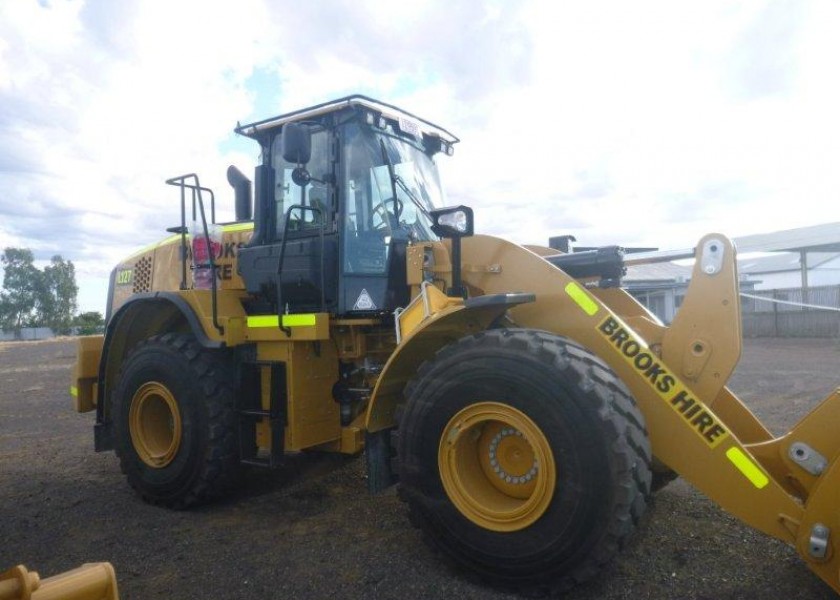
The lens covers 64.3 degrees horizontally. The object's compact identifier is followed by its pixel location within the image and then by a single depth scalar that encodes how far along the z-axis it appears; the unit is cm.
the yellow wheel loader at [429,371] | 312
